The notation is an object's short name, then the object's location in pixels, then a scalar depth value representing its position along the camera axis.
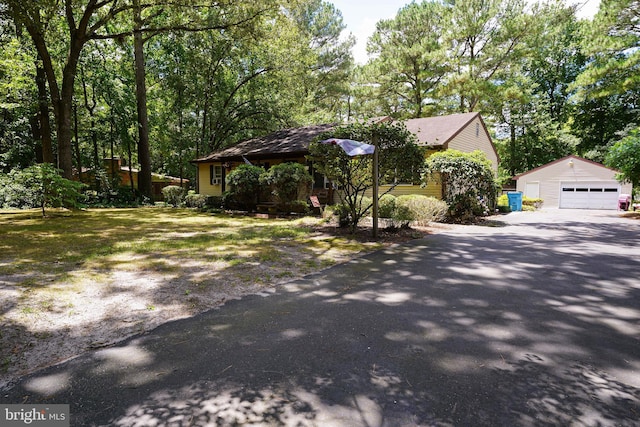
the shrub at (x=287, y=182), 12.97
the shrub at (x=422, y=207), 10.24
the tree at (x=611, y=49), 14.91
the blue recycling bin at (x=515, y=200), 18.30
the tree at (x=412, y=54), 25.00
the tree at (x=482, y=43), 22.97
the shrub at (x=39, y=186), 10.50
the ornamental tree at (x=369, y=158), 8.10
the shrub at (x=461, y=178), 11.69
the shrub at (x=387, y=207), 10.55
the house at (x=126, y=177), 22.35
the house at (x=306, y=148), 16.12
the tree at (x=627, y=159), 13.14
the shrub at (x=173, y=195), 19.57
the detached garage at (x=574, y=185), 21.30
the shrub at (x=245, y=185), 14.53
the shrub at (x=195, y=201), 17.43
